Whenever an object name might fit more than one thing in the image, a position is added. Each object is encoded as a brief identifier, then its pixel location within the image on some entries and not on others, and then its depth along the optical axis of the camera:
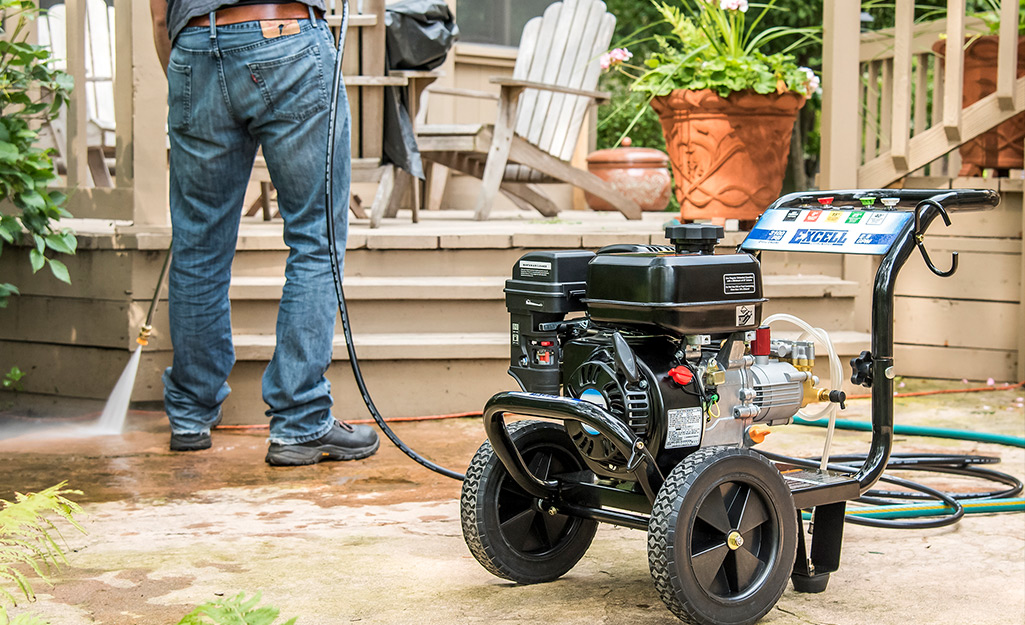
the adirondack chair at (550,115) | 5.40
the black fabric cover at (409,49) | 4.59
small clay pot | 7.43
